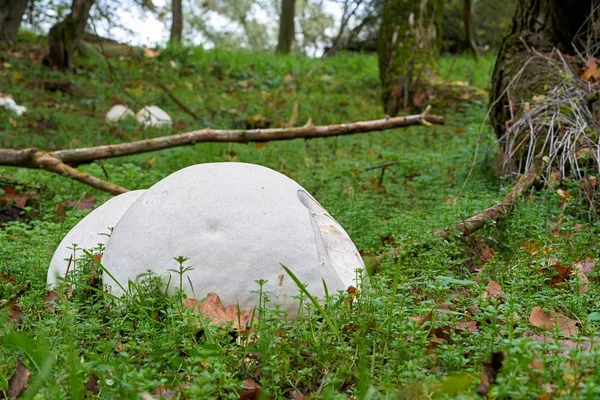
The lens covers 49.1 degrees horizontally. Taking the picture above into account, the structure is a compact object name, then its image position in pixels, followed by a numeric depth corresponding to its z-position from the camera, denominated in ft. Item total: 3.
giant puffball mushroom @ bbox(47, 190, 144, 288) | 10.18
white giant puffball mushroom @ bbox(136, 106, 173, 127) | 29.68
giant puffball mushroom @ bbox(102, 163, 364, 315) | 8.25
